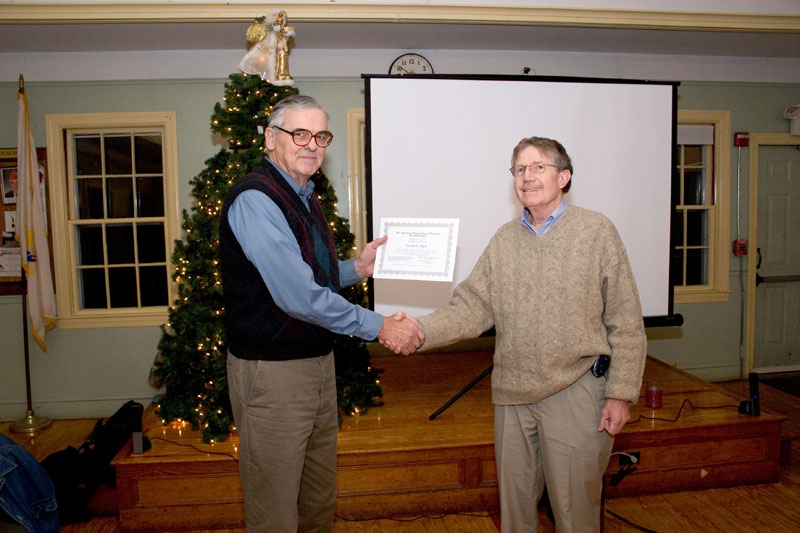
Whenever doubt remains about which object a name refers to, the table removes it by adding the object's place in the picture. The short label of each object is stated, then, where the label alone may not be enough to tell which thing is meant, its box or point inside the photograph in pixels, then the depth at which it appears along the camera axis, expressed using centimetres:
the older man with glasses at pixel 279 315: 162
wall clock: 420
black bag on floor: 264
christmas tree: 283
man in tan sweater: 167
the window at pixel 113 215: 416
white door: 480
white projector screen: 298
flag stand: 393
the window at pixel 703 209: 463
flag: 380
